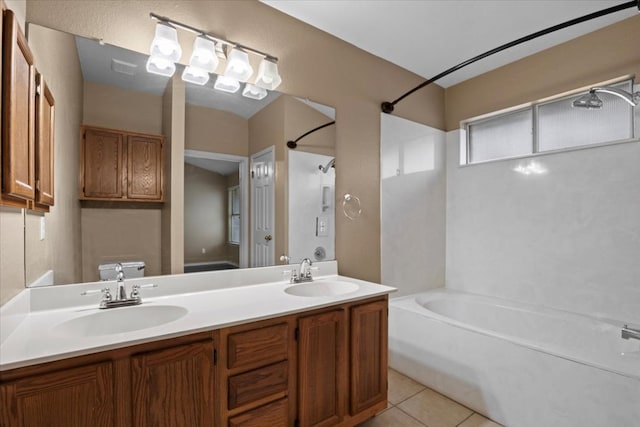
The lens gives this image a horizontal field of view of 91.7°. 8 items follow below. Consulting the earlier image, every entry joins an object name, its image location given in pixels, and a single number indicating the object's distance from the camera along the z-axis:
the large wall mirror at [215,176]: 1.56
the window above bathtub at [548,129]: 2.33
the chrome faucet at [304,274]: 2.08
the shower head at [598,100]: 2.06
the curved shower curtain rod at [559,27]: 1.67
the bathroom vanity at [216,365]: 0.99
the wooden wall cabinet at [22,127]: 0.91
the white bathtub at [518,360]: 1.62
